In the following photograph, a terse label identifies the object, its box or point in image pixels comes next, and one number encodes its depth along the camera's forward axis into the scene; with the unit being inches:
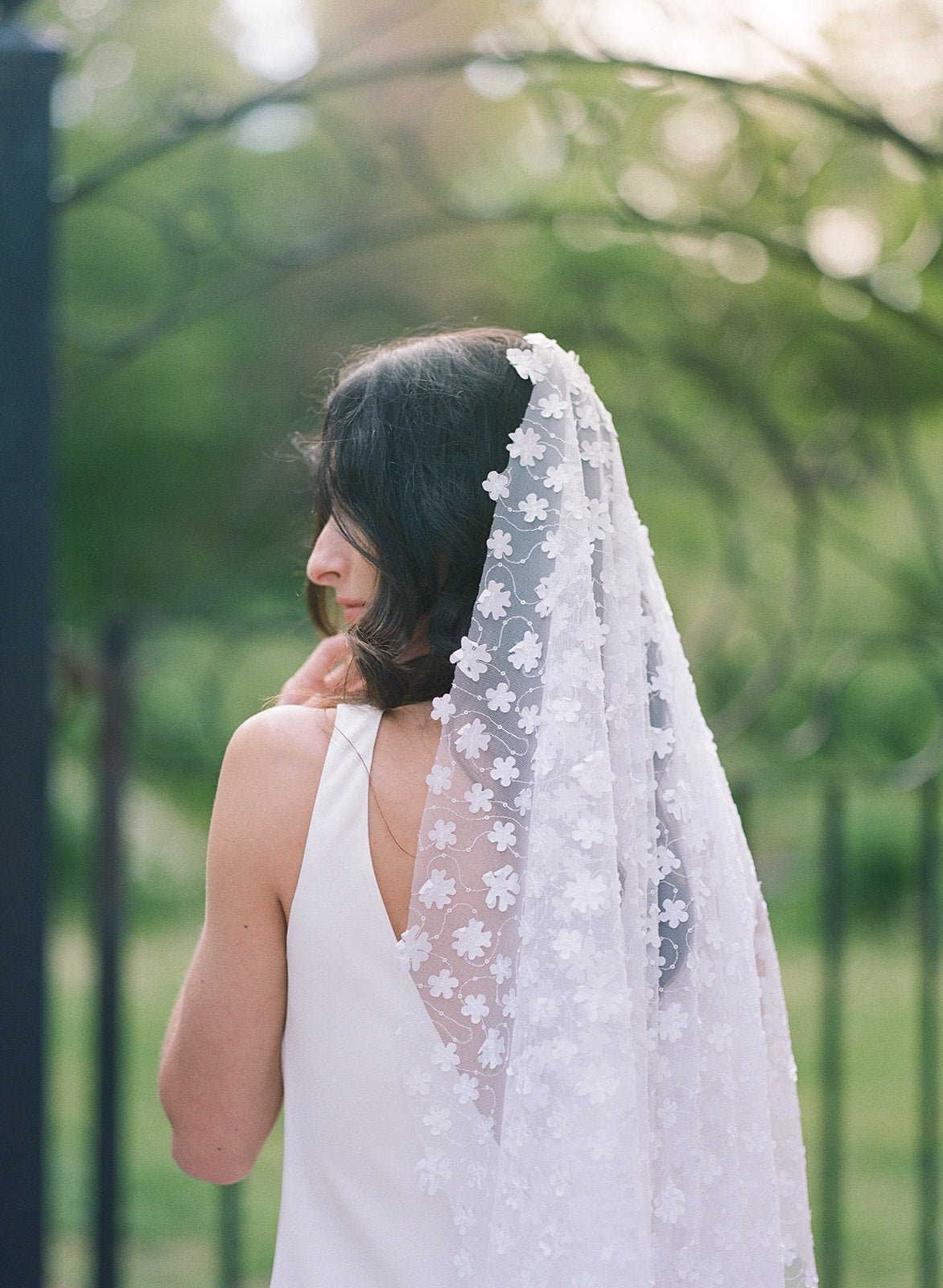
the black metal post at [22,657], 80.2
